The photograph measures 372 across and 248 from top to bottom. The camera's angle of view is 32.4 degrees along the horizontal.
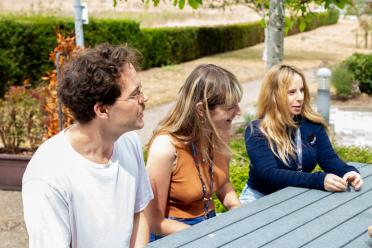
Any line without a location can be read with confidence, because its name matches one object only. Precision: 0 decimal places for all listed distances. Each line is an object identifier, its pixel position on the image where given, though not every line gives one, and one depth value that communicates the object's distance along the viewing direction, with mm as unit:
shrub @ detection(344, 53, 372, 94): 13555
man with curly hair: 2061
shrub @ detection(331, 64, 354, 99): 13391
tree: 7121
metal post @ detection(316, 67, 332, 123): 8719
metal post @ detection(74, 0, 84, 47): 7294
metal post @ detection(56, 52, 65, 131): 5683
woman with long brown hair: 2828
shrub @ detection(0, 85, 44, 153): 6785
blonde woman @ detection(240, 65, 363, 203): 3314
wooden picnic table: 2260
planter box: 6051
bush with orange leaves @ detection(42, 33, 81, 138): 6004
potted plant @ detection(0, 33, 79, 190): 6070
